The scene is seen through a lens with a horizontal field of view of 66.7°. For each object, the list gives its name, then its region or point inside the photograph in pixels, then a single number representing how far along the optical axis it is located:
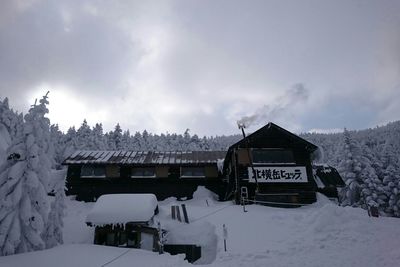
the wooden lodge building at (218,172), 28.41
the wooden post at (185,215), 23.00
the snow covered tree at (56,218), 20.14
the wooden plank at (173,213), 23.66
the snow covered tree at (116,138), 72.75
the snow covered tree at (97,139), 62.38
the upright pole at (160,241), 17.99
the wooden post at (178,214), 23.35
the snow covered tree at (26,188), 18.14
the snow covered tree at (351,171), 38.94
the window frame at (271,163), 29.16
